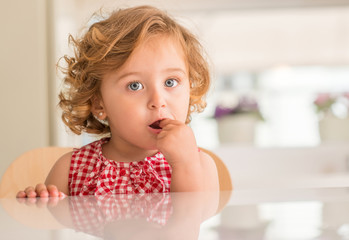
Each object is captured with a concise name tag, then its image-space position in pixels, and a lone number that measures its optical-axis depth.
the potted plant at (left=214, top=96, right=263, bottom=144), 1.97
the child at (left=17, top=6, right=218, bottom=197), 0.97
